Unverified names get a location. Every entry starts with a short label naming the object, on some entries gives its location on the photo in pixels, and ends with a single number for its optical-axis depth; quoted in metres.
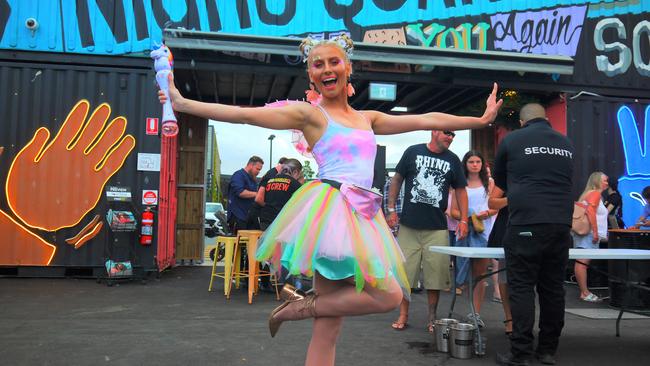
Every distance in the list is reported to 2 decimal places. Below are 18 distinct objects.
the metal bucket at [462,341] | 4.02
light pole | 38.86
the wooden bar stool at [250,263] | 6.34
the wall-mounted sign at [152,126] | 8.16
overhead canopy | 7.61
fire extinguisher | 7.90
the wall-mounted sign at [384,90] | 8.64
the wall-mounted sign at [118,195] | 7.80
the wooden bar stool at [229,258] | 6.61
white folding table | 3.94
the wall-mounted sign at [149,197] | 8.09
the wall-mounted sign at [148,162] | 8.12
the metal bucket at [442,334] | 4.15
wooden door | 10.73
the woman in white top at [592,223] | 6.97
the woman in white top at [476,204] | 5.13
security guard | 3.78
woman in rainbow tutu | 2.34
